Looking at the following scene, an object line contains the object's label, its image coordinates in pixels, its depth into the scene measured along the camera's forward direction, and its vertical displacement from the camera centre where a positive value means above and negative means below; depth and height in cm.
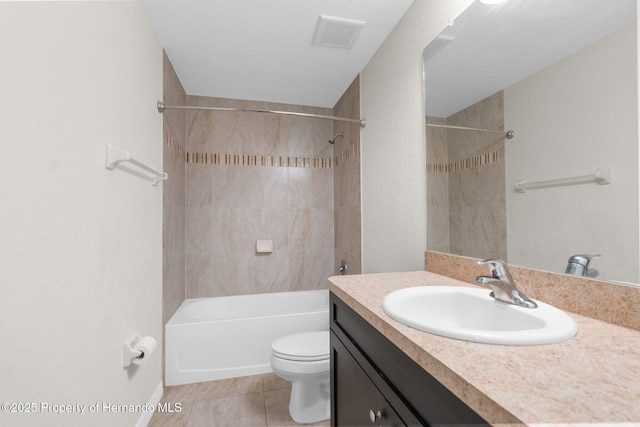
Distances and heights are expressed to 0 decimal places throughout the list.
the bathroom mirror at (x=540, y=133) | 72 +26
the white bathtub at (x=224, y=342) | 198 -90
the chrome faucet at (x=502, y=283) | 81 -20
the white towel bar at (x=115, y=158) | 118 +25
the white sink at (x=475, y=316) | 58 -26
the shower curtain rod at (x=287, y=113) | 183 +73
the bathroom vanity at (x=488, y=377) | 38 -26
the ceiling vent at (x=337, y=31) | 167 +114
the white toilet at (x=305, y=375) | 154 -87
